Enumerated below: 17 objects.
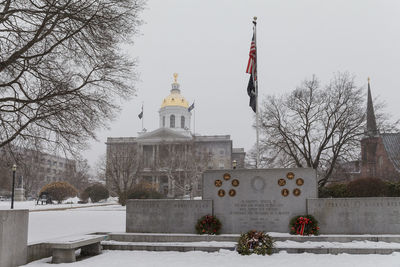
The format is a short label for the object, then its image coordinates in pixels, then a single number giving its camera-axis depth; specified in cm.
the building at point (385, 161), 4738
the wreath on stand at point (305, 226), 1180
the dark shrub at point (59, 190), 4819
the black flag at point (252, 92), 1702
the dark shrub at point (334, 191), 2508
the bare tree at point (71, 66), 1378
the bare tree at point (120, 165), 4217
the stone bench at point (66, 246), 961
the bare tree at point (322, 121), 2766
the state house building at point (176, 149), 4925
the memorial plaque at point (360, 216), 1187
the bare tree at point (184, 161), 4681
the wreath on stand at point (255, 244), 1044
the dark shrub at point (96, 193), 4519
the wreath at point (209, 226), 1247
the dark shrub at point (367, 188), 2534
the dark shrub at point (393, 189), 2181
